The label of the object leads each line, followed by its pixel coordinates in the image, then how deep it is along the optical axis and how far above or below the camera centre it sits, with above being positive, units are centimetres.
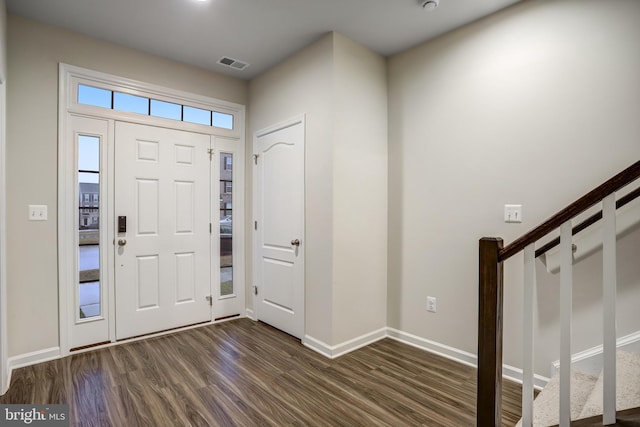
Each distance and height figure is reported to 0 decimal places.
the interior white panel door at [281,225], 311 -15
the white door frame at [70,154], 271 +46
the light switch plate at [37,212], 258 -2
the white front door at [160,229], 304 -18
